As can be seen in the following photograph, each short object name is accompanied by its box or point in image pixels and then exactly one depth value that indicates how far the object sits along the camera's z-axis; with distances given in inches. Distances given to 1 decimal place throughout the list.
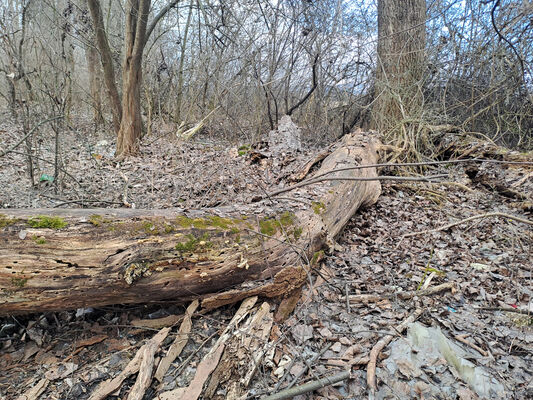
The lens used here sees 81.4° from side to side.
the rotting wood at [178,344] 78.5
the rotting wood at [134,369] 73.0
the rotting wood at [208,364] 71.6
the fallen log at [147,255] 79.4
